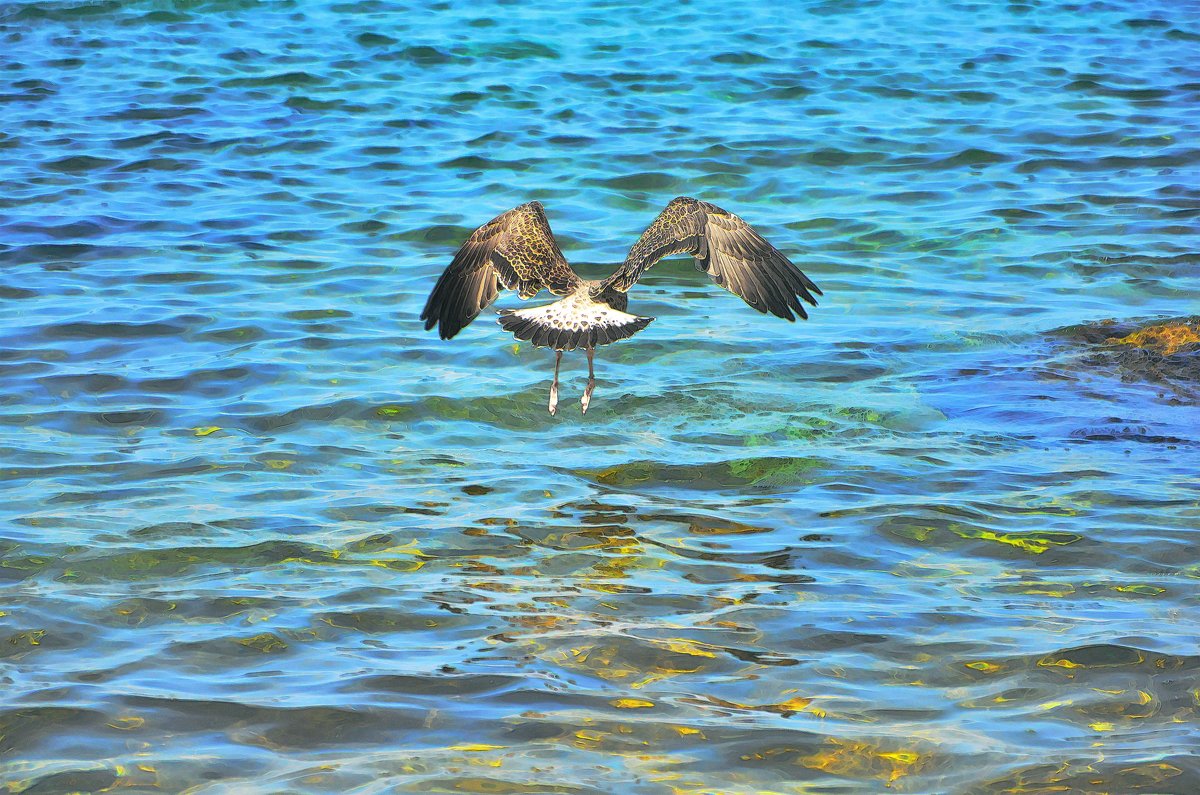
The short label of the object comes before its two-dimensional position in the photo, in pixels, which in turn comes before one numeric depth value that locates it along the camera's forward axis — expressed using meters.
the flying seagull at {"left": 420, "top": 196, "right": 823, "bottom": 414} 13.88
